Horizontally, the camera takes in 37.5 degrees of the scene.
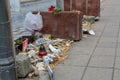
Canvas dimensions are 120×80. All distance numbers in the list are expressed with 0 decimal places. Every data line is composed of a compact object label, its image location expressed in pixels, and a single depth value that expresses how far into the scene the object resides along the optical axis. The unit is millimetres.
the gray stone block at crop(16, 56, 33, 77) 3135
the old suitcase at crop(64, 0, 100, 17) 6945
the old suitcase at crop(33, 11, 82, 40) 4779
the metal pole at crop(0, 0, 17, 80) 2523
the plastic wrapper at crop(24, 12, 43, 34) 4719
